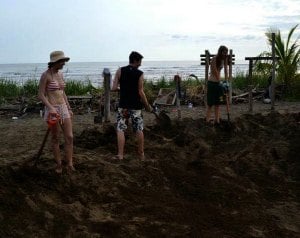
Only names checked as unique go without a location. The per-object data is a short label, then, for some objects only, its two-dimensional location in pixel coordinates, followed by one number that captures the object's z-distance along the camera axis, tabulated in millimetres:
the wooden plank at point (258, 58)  9374
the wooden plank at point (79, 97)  9854
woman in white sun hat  3836
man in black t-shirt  4633
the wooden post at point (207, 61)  8459
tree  10732
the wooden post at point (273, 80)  8606
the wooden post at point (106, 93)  6673
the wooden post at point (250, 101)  8315
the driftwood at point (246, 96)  10279
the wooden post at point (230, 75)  9798
